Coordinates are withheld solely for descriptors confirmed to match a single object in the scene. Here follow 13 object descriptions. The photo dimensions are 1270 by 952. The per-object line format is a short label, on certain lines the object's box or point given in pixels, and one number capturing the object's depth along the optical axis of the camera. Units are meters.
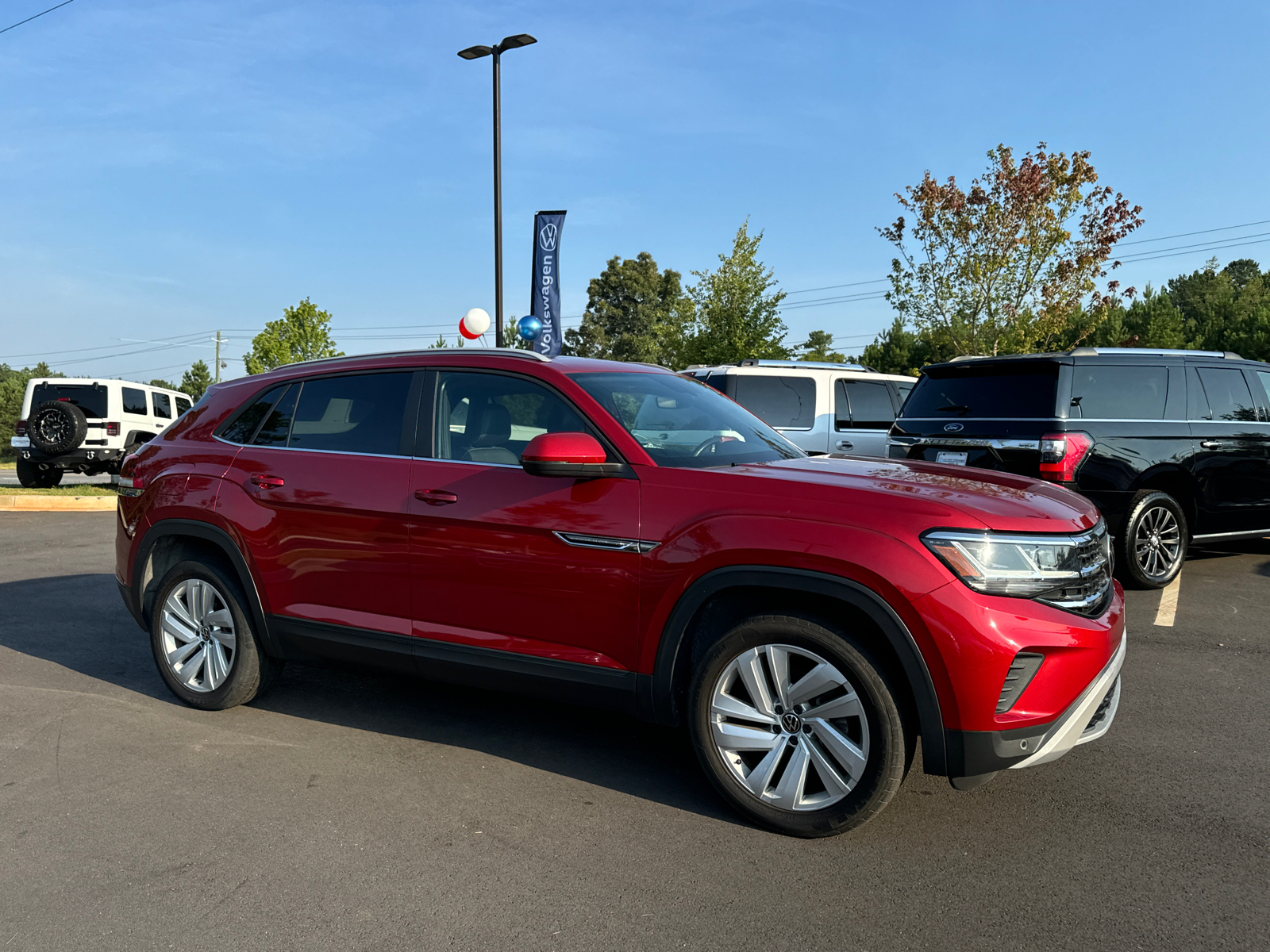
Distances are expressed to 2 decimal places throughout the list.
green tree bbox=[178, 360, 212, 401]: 98.25
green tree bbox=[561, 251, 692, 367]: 73.19
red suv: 3.15
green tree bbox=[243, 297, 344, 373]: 37.38
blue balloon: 16.75
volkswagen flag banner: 17.72
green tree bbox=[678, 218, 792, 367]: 25.84
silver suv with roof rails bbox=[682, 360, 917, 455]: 11.04
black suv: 7.60
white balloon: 16.78
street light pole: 17.12
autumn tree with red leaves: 20.77
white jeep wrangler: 17.23
